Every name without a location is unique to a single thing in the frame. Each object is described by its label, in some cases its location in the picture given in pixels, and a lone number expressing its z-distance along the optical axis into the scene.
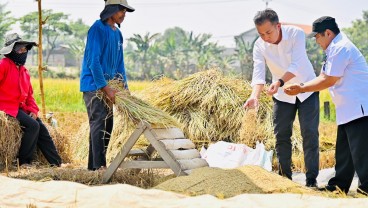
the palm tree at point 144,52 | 61.67
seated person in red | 7.74
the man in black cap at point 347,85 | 5.68
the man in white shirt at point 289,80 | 6.67
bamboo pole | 9.46
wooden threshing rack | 6.11
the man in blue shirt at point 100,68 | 6.62
